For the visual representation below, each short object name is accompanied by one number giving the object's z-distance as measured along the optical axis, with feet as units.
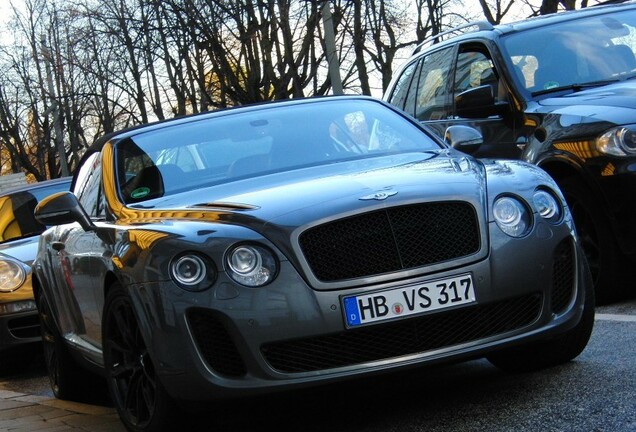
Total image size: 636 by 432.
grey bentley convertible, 14.60
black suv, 23.22
